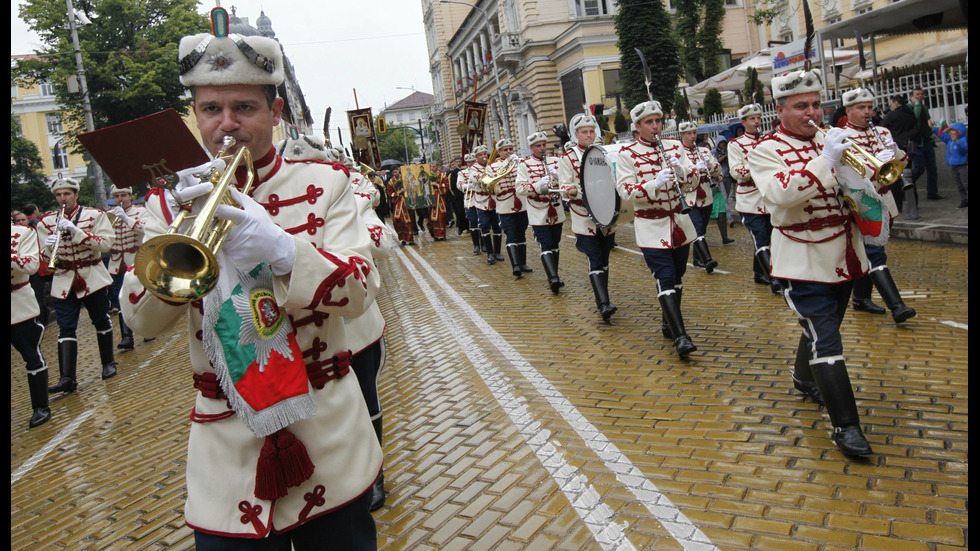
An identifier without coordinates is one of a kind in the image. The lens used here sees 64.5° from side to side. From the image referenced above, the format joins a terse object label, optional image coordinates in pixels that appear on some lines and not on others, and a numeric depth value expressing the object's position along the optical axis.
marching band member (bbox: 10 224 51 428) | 7.51
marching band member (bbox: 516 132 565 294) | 10.64
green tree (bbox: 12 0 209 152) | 36.88
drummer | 8.41
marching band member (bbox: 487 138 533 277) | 12.60
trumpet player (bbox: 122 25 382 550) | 2.18
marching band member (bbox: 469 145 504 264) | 14.96
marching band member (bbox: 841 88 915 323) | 6.67
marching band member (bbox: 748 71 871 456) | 4.30
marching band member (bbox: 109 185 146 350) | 11.03
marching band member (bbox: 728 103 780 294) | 8.95
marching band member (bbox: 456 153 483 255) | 17.20
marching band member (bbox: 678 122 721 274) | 10.30
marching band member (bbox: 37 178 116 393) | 8.62
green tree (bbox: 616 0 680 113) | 31.31
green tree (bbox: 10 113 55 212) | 34.94
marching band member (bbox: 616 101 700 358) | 6.75
